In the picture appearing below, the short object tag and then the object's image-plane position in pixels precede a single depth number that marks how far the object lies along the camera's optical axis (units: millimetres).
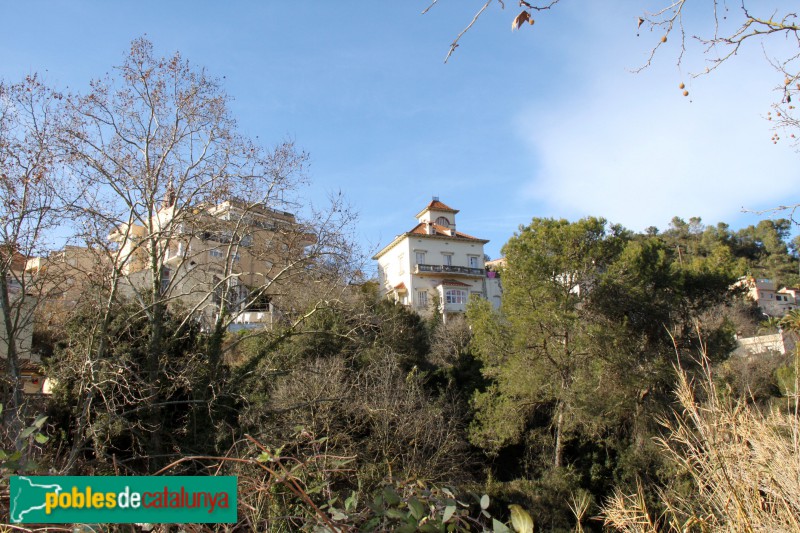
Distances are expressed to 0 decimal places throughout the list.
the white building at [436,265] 37562
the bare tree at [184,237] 9938
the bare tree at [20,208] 8891
